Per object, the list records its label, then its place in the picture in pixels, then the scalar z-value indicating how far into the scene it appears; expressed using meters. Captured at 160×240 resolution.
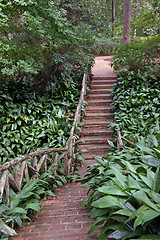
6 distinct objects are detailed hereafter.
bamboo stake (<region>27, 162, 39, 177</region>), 2.88
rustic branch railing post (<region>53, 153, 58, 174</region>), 3.87
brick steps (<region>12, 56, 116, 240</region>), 1.82
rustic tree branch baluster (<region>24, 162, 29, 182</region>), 2.77
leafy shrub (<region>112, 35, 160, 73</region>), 7.60
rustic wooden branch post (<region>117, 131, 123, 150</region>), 4.19
